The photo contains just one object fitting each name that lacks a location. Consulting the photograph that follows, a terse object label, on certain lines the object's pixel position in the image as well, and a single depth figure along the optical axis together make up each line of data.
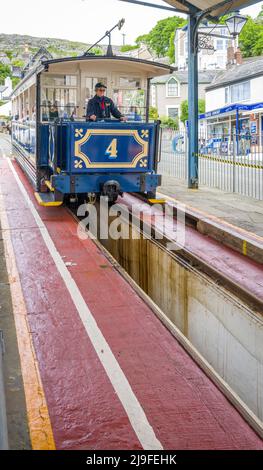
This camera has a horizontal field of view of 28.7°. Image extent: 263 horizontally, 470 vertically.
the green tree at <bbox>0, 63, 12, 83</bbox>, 153.75
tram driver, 10.55
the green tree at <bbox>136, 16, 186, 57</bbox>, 117.00
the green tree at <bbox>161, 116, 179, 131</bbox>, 49.77
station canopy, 11.36
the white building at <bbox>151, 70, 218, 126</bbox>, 52.59
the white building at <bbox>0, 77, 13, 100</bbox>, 131.00
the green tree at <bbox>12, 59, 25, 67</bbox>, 167.52
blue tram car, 10.11
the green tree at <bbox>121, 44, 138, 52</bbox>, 149.25
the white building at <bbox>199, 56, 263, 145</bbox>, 32.78
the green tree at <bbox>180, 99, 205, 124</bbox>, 50.47
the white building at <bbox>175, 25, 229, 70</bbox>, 69.38
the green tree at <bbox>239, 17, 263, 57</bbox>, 75.06
